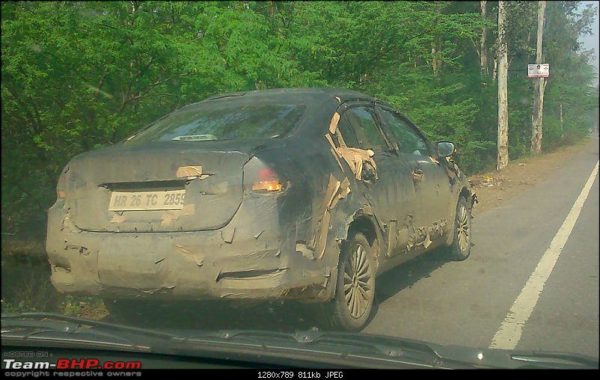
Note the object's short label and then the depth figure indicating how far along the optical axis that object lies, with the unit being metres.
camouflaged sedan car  4.14
